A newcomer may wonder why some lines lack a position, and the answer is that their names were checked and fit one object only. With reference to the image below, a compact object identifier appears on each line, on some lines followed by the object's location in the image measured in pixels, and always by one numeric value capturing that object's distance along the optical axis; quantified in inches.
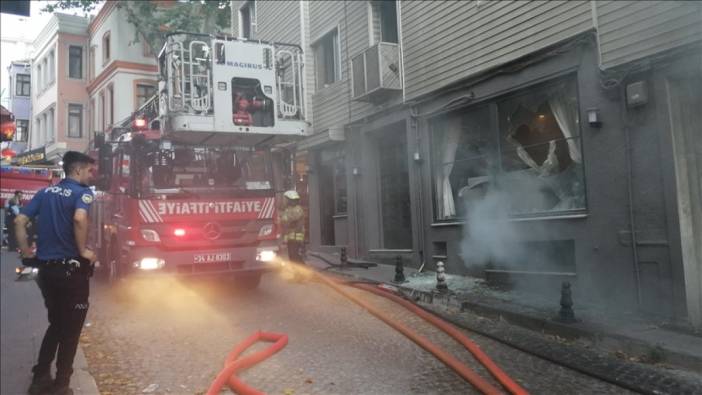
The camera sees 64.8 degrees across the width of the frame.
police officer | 167.6
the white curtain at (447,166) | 401.4
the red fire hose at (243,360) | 166.9
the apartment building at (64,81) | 1080.8
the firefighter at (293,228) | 409.4
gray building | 252.2
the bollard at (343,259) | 446.0
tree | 779.4
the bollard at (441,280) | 329.1
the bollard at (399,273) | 369.4
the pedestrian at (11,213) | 634.0
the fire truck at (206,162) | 301.3
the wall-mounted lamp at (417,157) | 422.9
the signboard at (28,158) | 671.1
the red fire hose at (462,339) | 170.9
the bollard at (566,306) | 245.0
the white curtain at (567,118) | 309.4
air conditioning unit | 438.0
